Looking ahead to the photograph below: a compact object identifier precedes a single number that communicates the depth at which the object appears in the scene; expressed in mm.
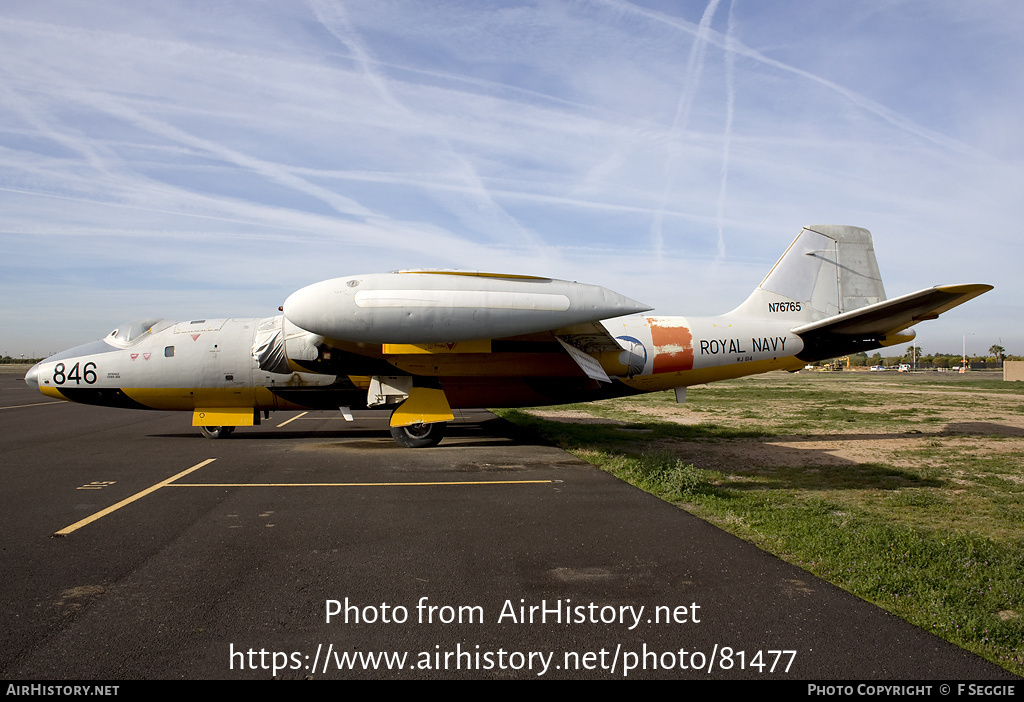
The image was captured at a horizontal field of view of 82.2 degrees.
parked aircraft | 12602
